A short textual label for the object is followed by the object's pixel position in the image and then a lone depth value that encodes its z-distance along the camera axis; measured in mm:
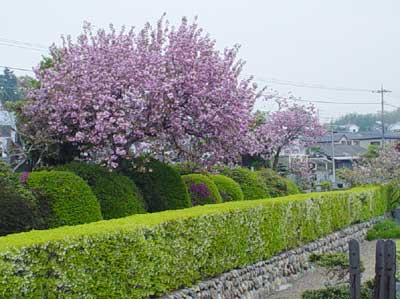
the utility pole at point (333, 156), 47212
